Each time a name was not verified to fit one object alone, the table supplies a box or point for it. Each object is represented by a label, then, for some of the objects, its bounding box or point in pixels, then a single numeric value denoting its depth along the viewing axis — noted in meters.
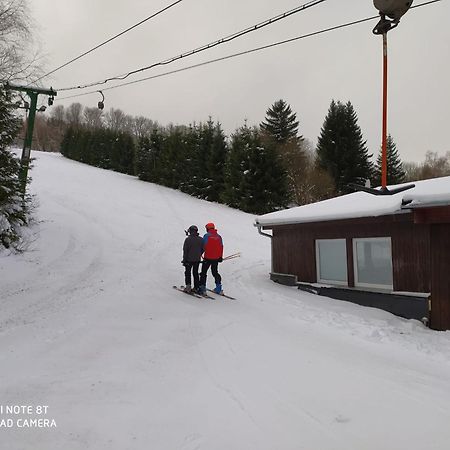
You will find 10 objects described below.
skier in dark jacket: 9.36
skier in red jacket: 9.80
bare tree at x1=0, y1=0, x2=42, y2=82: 16.28
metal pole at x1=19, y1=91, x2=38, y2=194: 10.12
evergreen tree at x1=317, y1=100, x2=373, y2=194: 36.91
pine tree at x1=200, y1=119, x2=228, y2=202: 34.12
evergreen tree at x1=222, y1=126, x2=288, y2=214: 30.23
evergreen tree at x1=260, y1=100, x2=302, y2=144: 43.50
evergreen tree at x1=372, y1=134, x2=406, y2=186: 38.08
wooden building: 7.79
